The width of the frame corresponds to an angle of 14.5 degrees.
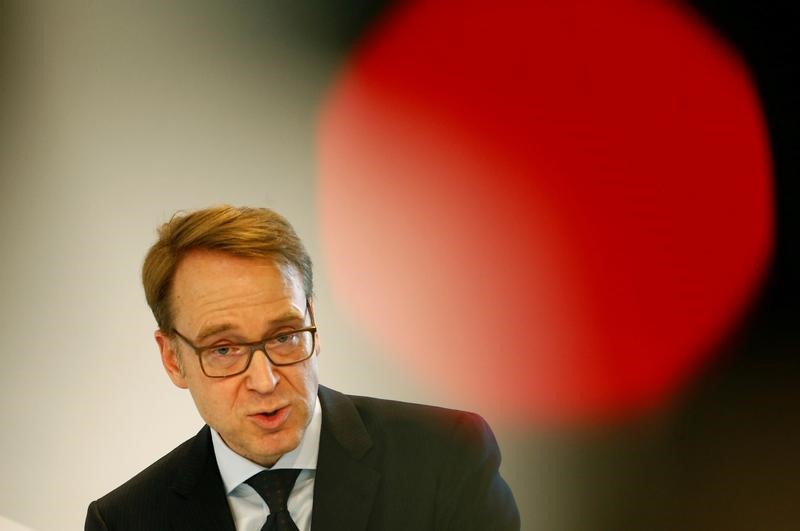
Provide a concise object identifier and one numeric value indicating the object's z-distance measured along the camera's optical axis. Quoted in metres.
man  3.00
